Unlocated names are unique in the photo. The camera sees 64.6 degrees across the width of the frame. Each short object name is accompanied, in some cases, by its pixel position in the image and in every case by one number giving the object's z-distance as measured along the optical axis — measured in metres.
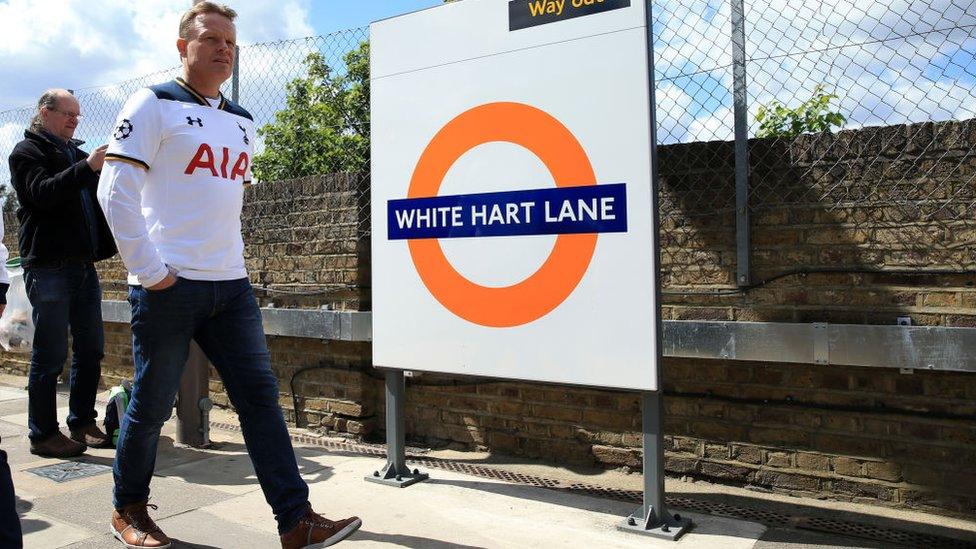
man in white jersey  2.72
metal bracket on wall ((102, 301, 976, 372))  3.03
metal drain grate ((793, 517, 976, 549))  3.00
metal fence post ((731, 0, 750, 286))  3.53
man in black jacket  4.26
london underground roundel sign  3.08
